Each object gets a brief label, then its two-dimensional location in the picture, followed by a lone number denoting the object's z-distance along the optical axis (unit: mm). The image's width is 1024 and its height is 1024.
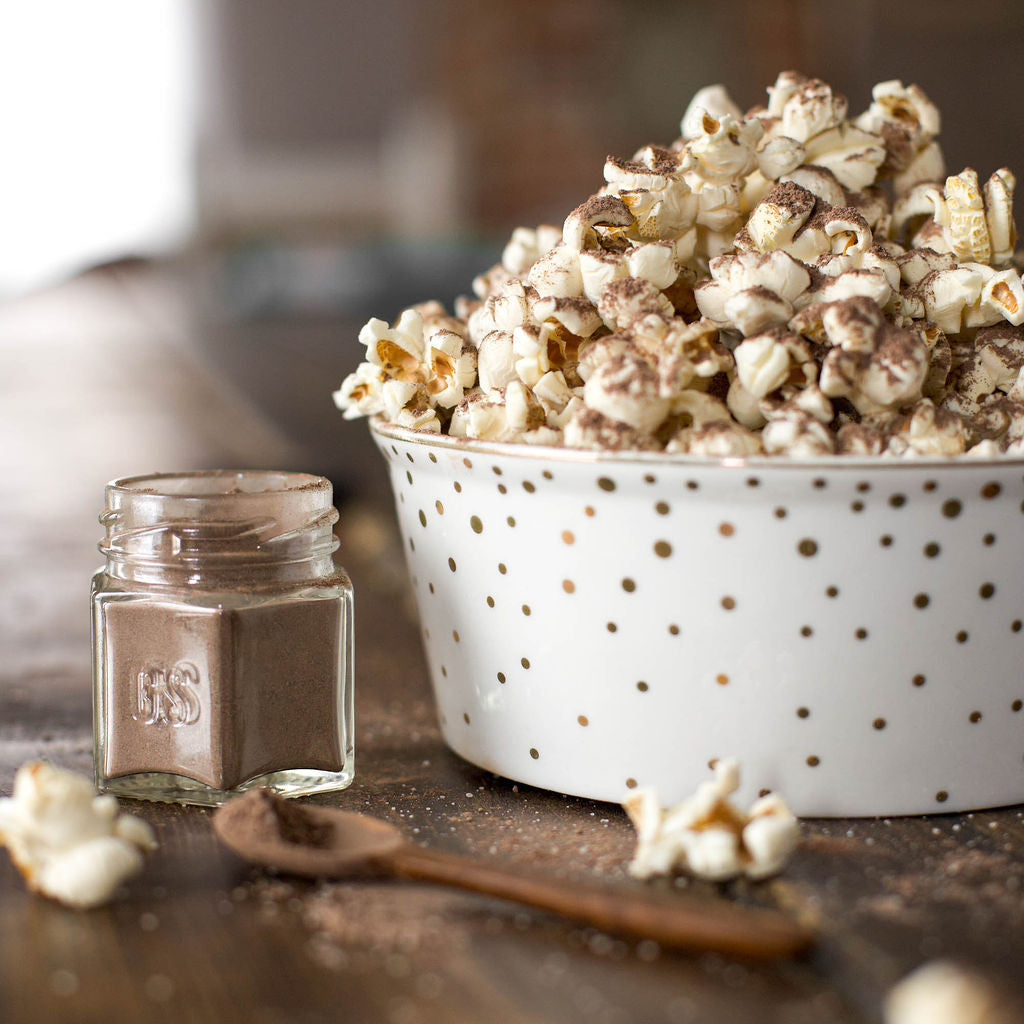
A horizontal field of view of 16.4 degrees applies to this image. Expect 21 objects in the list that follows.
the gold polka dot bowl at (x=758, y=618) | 546
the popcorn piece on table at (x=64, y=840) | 530
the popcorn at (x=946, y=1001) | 491
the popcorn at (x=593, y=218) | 572
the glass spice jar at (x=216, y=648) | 569
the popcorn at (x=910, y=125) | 609
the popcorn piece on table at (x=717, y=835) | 536
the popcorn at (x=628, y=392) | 546
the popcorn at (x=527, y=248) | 612
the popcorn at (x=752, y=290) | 554
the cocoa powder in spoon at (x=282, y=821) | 546
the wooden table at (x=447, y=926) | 503
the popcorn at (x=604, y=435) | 549
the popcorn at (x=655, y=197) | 574
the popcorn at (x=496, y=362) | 572
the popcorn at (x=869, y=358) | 546
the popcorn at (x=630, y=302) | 561
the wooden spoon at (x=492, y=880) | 511
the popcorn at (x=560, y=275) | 575
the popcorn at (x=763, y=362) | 548
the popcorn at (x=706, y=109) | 595
